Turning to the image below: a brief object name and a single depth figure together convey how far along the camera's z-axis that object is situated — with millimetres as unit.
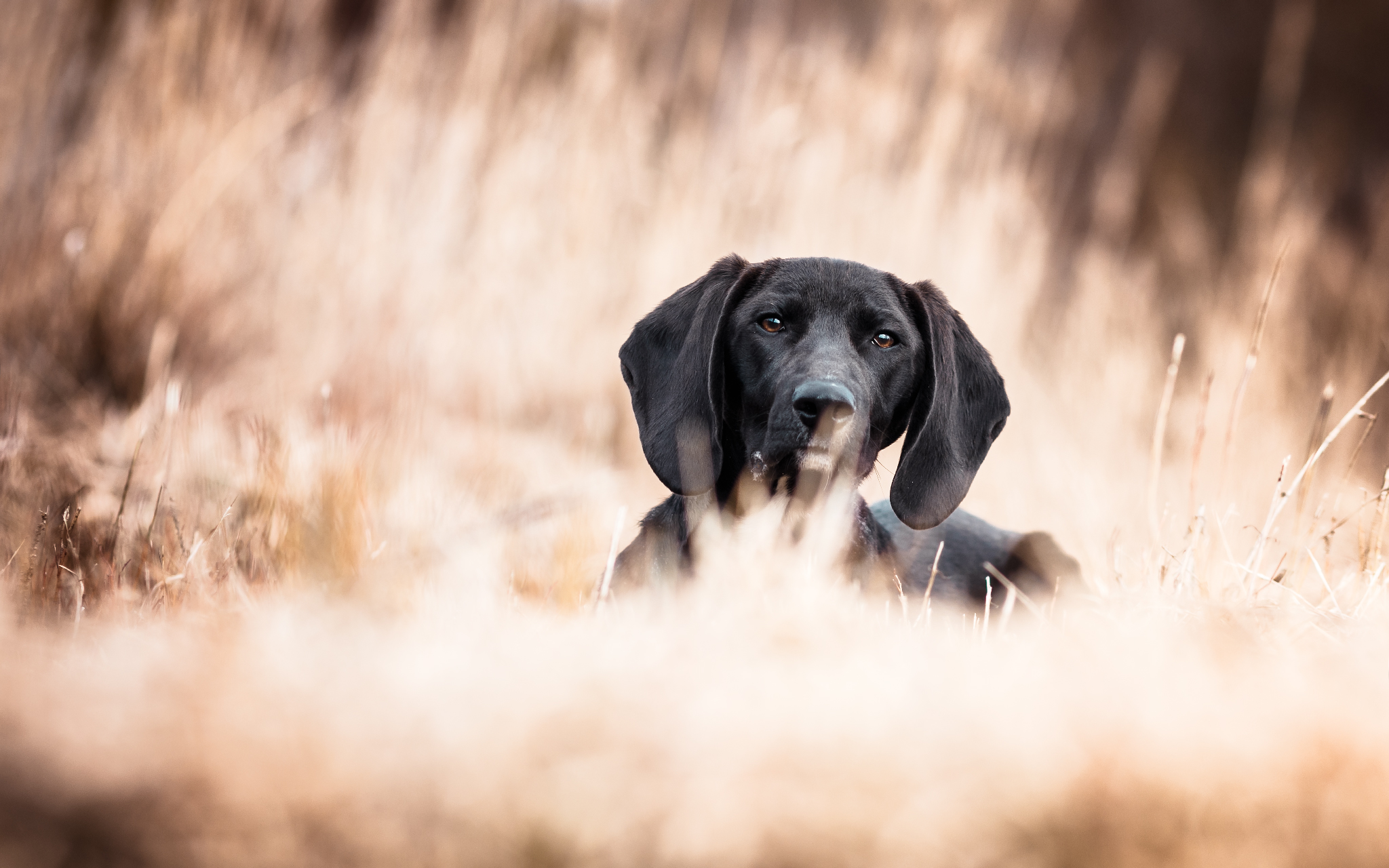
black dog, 4617
